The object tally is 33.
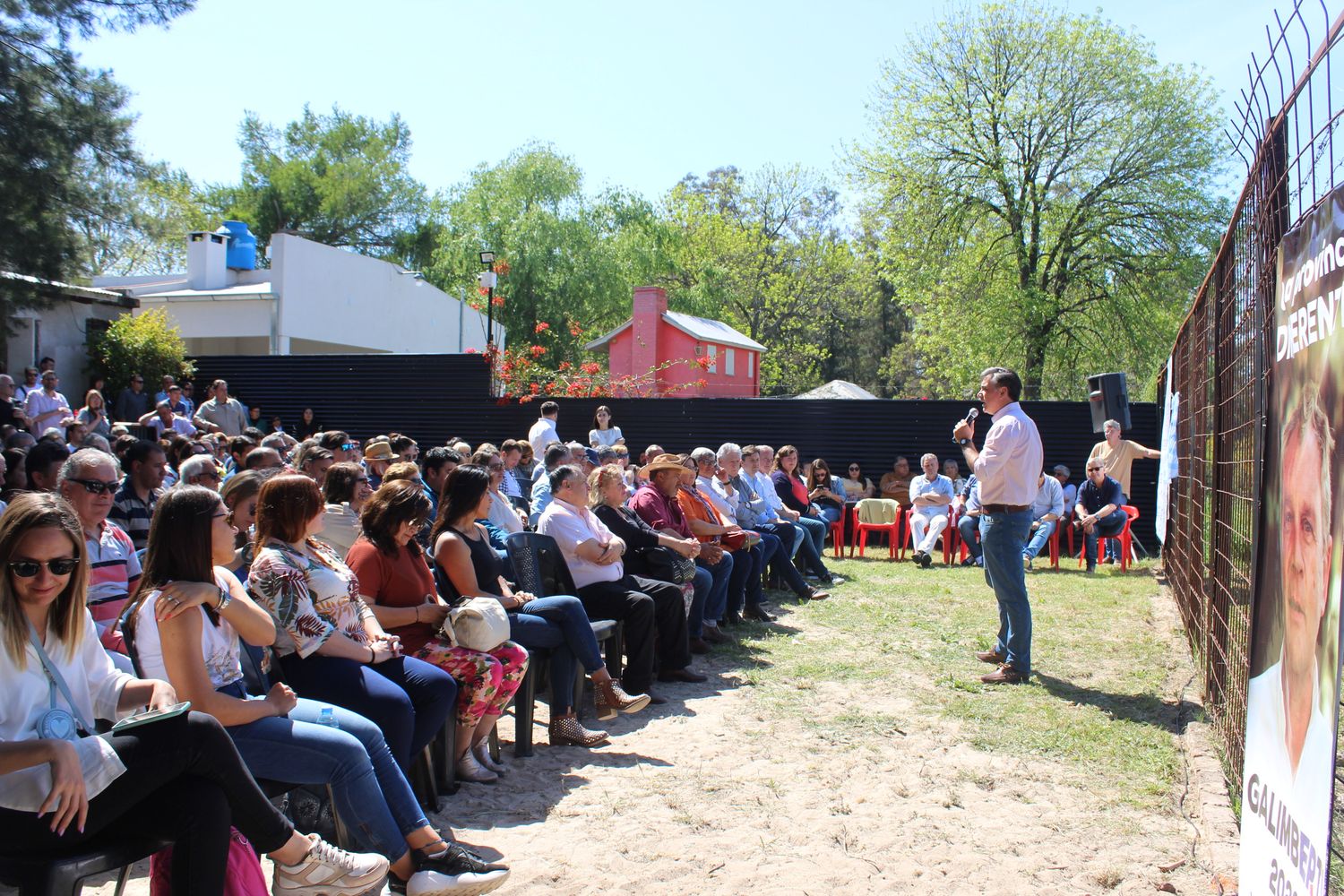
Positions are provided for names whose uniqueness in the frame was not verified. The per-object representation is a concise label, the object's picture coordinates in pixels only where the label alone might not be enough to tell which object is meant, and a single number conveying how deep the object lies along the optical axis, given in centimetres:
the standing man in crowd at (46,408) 1149
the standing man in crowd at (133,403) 1414
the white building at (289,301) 2066
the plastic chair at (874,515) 1261
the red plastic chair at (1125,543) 1111
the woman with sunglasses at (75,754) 230
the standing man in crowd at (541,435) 1204
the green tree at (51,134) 887
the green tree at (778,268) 4269
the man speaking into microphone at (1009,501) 580
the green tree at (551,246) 3519
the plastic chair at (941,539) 1172
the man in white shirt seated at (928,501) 1207
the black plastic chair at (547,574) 539
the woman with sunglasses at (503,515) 666
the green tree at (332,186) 4431
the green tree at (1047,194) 2236
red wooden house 3033
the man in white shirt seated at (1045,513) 1136
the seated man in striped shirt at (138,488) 521
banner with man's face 187
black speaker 1163
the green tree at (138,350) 1548
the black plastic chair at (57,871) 227
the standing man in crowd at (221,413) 1399
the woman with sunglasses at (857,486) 1365
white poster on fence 860
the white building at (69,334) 1472
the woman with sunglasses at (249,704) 290
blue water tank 2359
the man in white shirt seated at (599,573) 566
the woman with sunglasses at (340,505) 496
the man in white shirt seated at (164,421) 1206
